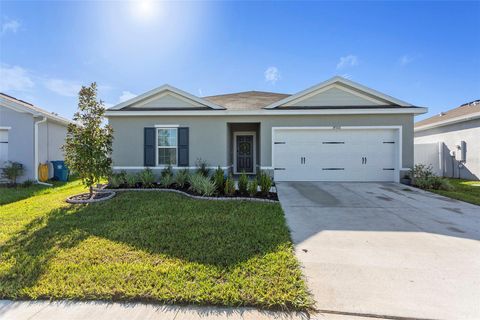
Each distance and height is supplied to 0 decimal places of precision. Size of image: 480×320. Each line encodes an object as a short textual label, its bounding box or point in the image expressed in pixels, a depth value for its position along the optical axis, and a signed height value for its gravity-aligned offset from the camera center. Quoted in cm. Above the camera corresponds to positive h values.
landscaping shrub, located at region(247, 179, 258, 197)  682 -90
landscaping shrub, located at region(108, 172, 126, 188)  796 -79
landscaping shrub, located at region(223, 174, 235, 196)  688 -88
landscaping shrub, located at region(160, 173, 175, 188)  816 -80
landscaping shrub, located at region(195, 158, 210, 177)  940 -33
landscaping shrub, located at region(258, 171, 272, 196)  689 -78
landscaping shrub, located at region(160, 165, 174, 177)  896 -50
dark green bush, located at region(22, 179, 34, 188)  949 -106
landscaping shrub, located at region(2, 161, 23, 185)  959 -54
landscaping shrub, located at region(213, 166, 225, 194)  733 -77
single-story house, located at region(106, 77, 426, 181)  949 +111
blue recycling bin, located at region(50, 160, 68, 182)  1130 -62
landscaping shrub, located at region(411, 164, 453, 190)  858 -83
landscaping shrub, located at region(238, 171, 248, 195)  708 -81
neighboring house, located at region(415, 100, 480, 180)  1133 +96
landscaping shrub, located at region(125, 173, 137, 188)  809 -79
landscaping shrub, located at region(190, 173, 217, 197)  688 -83
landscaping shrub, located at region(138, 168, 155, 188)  809 -72
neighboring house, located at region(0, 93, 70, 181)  1002 +101
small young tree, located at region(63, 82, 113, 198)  641 +48
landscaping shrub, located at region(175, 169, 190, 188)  813 -72
